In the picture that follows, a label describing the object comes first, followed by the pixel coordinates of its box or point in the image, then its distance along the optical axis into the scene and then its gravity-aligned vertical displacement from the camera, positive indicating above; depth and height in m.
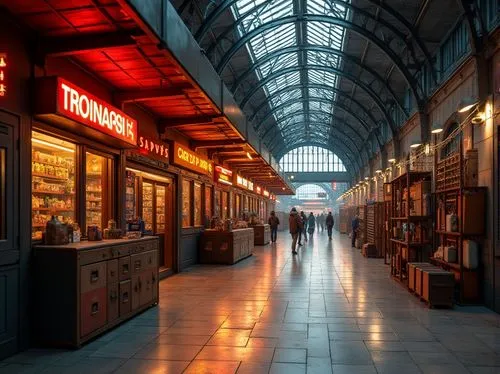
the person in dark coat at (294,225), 15.80 -0.69
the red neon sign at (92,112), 4.91 +1.09
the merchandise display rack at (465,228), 7.32 -0.36
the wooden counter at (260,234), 19.52 -1.16
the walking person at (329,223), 25.22 -0.95
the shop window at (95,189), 6.44 +0.24
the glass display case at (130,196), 8.10 +0.18
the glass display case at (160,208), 10.09 -0.04
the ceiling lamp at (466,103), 7.24 +1.53
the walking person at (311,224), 28.73 -1.12
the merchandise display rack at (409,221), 9.20 -0.34
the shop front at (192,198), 10.30 +0.22
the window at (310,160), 46.82 +4.47
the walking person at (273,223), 21.33 -0.77
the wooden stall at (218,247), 12.34 -1.06
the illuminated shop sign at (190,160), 9.66 +1.01
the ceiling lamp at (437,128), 9.40 +1.51
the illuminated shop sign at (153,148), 8.15 +1.05
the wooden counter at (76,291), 4.75 -0.87
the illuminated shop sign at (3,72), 4.42 +1.25
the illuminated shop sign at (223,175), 13.34 +0.89
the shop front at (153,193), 8.16 +0.26
